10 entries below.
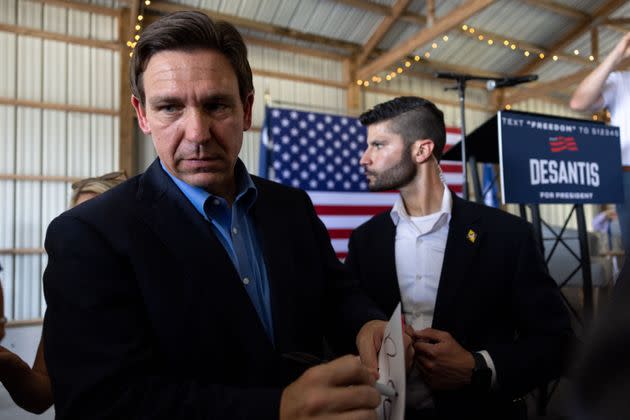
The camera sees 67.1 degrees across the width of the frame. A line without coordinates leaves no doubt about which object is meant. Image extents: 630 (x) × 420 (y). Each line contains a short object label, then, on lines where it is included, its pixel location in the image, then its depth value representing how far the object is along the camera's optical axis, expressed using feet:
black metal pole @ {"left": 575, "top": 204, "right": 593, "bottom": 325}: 9.43
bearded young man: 4.78
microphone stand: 10.03
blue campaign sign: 8.05
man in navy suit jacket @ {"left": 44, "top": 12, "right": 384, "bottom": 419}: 2.63
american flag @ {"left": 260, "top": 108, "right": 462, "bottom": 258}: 17.69
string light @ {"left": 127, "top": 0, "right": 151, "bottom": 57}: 24.43
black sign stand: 9.39
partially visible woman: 4.20
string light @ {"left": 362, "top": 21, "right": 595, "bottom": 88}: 31.14
